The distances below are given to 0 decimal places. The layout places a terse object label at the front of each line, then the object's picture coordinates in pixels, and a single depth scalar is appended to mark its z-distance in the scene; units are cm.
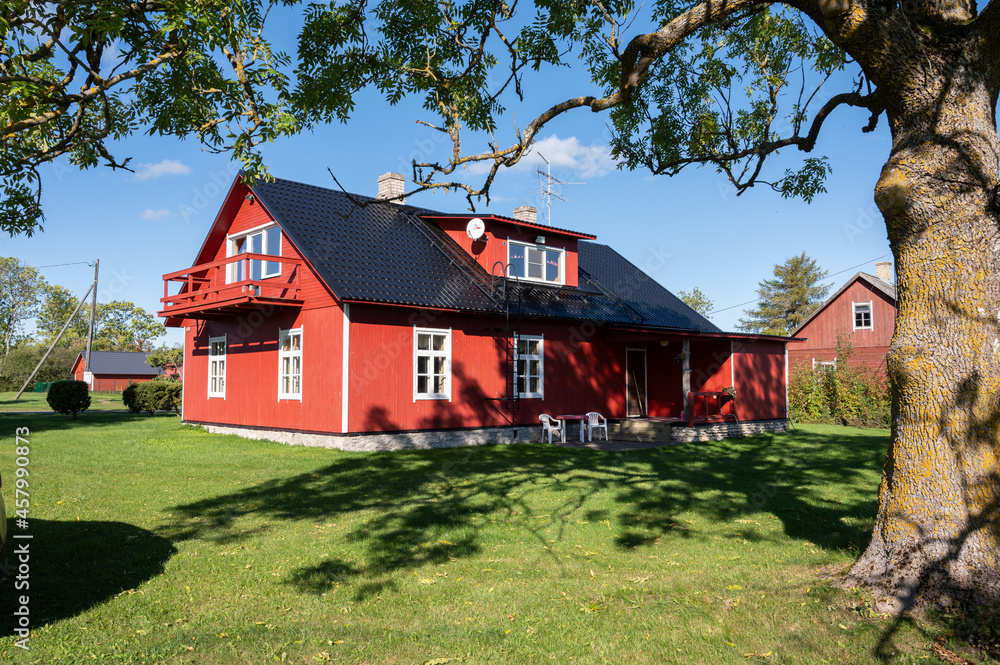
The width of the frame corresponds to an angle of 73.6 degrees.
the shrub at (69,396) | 2336
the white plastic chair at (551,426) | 1686
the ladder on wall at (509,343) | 1677
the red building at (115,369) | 6038
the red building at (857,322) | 3203
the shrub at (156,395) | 2814
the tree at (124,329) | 8575
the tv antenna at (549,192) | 2570
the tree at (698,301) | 6781
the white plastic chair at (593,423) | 1737
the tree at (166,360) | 4422
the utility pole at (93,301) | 3688
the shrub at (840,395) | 2392
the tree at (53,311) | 7438
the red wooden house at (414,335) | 1485
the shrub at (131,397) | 2821
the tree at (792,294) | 5638
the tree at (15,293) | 7069
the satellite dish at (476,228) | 1761
